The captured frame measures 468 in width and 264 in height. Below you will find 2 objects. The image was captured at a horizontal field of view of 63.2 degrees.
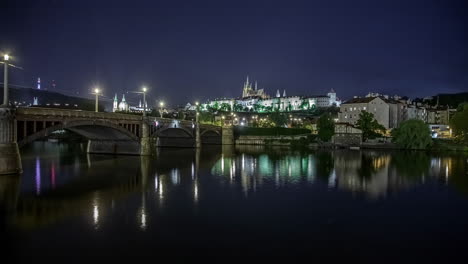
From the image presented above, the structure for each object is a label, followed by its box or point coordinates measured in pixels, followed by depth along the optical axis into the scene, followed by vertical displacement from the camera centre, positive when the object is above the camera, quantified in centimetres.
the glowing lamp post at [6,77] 3453 +506
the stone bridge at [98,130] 3519 +27
